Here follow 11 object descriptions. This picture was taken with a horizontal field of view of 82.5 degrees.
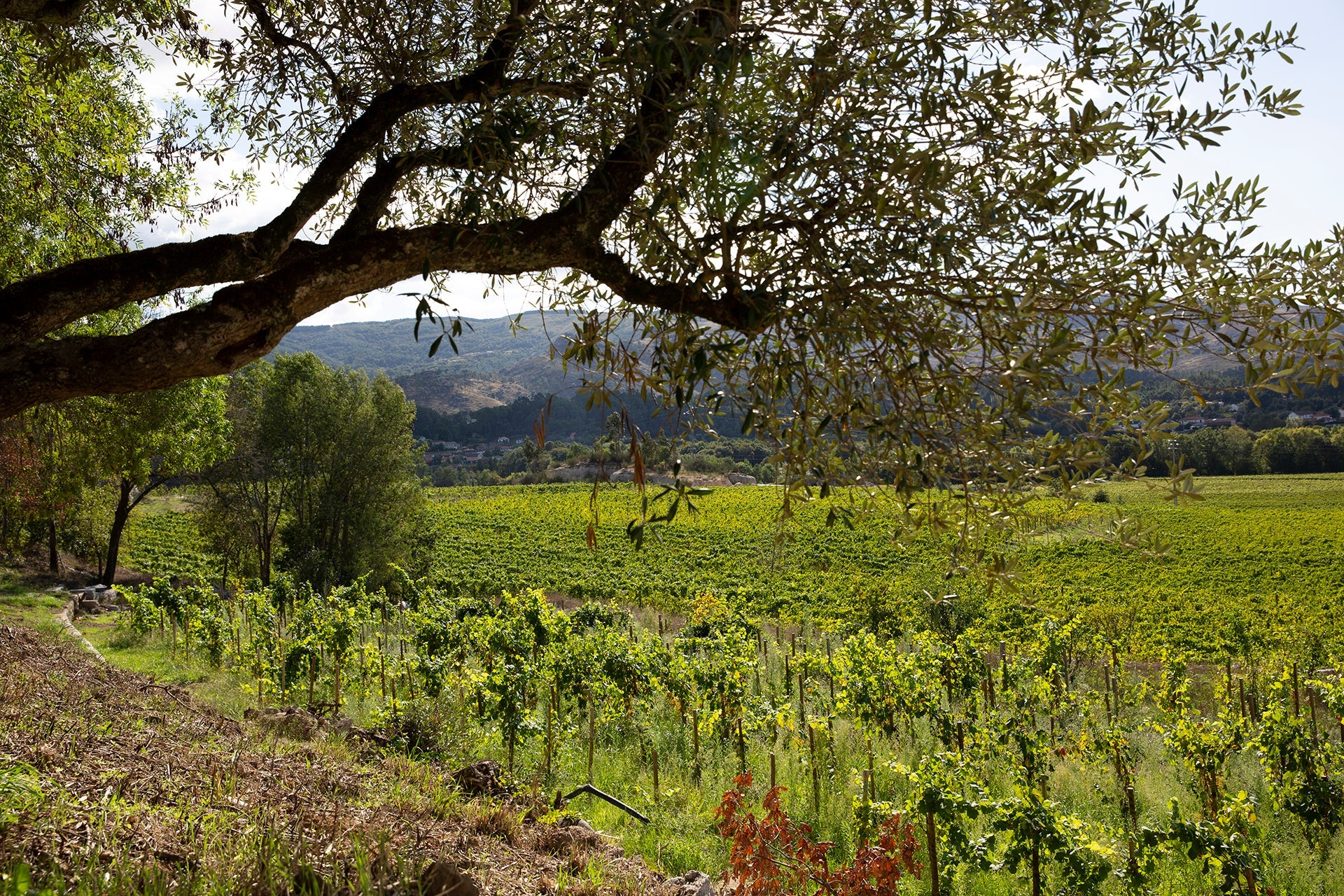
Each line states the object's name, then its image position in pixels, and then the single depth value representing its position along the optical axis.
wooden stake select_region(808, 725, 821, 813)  8.12
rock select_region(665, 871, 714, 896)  4.52
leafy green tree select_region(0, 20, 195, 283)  7.85
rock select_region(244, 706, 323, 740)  6.57
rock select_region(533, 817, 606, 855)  4.48
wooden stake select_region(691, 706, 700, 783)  9.33
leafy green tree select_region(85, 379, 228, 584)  13.19
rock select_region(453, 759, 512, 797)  5.82
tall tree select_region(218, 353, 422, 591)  30.47
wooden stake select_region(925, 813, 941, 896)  5.34
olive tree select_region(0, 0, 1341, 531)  2.98
